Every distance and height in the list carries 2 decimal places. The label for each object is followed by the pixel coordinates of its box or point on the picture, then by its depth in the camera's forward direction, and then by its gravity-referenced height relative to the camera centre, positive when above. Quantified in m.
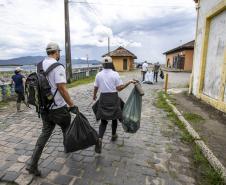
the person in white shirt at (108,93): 3.62 -0.55
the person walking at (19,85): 6.85 -0.78
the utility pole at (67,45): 14.74 +1.47
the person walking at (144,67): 16.38 -0.27
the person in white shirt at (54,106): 2.74 -0.64
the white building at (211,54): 6.63 +0.43
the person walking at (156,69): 16.49 -0.39
